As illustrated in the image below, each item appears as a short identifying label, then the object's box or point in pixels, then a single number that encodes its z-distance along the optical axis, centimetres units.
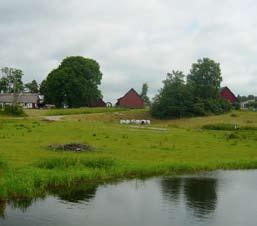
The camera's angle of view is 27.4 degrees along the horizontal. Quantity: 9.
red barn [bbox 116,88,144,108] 14912
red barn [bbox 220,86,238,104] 14465
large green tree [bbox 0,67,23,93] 15762
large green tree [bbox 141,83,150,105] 18788
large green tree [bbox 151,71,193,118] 10269
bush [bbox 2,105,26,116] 9731
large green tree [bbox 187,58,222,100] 11138
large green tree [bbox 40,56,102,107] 13312
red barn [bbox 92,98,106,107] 14766
